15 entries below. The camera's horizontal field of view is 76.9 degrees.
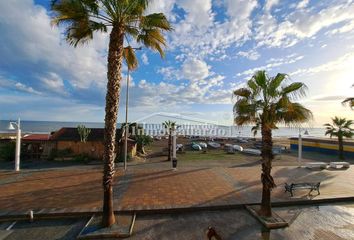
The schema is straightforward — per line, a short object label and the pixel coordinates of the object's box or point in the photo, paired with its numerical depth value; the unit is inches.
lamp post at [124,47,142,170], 710.4
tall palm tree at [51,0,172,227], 297.3
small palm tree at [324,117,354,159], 1007.0
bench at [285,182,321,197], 449.6
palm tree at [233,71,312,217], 331.9
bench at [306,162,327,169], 732.7
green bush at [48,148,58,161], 896.3
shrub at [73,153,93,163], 874.1
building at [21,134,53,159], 920.9
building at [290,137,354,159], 1101.1
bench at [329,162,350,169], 749.9
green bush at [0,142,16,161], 864.3
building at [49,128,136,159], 912.3
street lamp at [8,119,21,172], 664.4
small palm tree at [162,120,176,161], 918.4
